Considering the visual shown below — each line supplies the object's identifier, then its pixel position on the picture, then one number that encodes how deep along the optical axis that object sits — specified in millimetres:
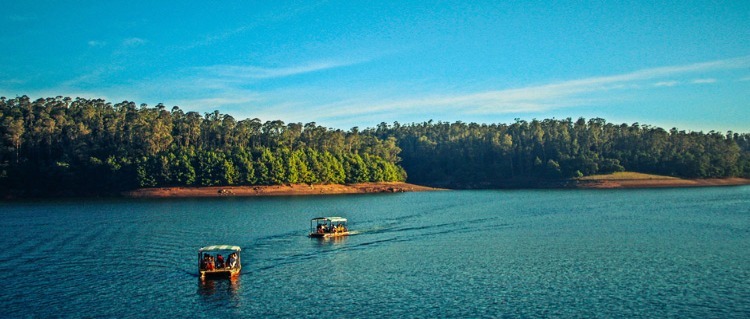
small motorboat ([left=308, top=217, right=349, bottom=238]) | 79062
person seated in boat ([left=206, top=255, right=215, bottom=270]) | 53844
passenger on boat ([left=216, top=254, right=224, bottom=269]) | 55162
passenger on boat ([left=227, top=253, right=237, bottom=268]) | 55094
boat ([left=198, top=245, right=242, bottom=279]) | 53188
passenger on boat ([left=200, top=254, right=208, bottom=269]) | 53938
